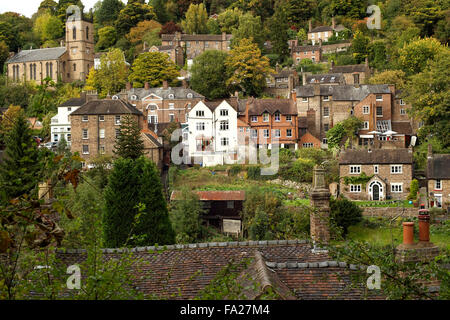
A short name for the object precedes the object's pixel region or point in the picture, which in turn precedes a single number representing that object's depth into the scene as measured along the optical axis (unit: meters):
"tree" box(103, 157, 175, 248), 29.78
